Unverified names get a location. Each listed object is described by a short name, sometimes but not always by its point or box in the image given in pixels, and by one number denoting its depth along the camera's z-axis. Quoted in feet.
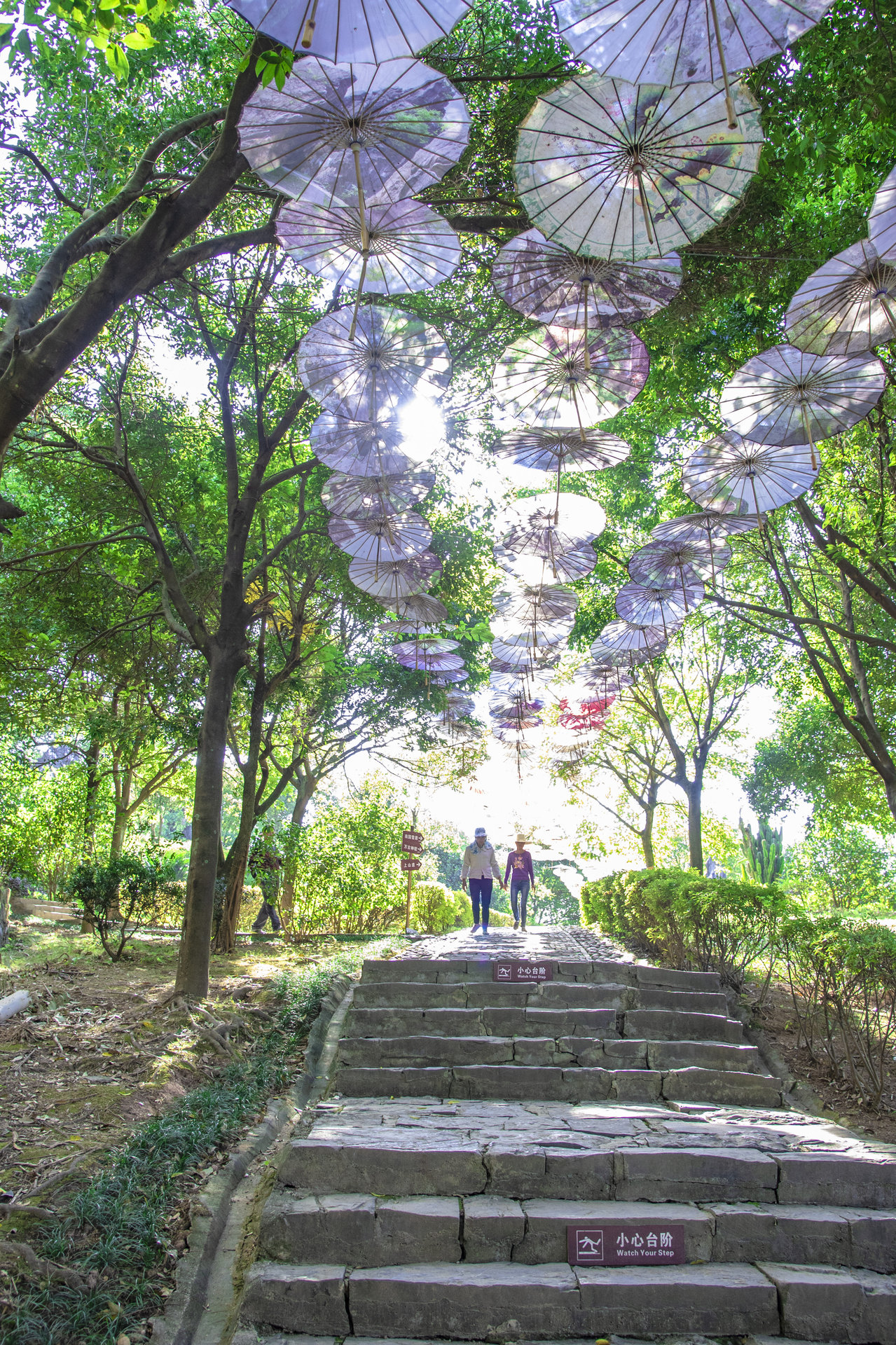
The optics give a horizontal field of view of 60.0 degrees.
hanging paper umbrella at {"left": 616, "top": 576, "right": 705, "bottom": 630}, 28.35
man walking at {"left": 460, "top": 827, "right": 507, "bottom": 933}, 37.04
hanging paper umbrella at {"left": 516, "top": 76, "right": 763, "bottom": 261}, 12.25
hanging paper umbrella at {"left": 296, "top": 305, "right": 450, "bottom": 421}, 18.49
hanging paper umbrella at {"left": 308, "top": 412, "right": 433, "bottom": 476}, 21.21
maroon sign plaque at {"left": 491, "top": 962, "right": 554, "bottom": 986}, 24.13
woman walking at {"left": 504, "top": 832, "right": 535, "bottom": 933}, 40.88
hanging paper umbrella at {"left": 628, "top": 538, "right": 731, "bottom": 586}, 25.93
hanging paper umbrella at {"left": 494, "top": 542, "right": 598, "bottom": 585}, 27.84
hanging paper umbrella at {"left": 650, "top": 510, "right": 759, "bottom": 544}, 24.00
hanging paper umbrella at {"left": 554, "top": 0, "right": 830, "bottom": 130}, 10.55
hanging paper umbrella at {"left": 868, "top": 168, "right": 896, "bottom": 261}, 13.52
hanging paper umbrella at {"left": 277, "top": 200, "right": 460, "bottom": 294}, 14.25
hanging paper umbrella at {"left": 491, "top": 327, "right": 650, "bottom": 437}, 18.52
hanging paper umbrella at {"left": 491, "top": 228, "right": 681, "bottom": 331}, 15.70
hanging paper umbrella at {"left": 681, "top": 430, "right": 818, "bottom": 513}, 22.02
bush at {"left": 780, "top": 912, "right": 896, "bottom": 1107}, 18.22
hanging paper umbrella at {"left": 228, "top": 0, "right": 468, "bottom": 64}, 10.67
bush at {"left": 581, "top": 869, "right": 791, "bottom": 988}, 23.93
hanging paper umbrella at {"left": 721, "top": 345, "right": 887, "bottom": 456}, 18.35
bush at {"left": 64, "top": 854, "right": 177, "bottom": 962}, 31.22
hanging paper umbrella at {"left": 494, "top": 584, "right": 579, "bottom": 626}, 29.89
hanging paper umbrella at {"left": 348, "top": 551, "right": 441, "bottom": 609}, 28.45
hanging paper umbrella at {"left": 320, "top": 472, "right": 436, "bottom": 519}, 23.82
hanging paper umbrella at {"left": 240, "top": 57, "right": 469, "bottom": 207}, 11.88
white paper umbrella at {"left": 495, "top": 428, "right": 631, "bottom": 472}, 21.38
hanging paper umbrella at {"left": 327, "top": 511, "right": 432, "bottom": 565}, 25.66
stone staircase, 10.95
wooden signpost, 40.93
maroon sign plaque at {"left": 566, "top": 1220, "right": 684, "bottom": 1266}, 11.84
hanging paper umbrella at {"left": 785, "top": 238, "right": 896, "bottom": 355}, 15.02
